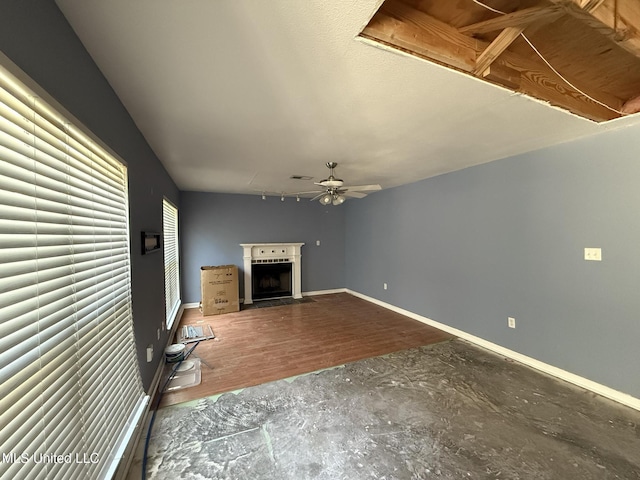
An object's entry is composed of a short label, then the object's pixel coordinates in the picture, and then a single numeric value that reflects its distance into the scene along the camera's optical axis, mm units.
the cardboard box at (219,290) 4656
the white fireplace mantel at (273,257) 5520
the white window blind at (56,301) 800
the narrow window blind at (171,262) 3752
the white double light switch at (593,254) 2375
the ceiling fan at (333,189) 3039
